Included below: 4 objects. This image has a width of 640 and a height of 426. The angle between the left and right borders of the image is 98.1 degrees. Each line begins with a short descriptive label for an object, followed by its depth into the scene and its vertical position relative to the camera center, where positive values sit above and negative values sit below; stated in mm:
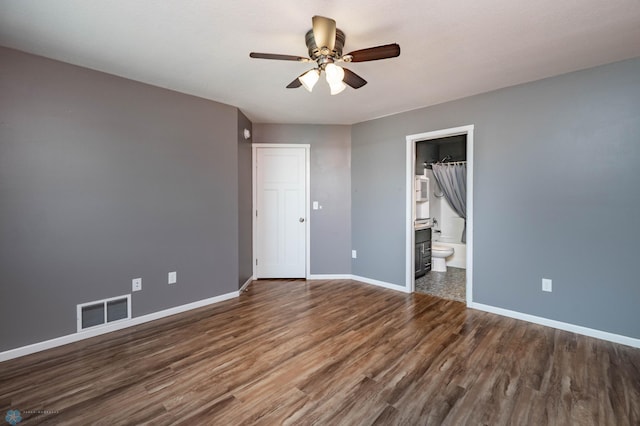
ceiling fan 1665 +1010
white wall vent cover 2475 -921
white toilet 4676 -745
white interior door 4266 -1
